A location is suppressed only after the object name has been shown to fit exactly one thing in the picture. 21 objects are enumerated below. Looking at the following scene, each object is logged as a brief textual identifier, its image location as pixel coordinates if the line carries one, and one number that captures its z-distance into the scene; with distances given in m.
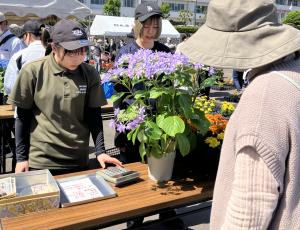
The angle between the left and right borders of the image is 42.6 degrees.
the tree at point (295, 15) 31.59
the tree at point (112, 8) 46.38
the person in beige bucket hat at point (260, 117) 0.99
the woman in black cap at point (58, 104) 2.07
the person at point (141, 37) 2.76
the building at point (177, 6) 57.94
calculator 1.88
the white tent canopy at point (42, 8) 7.73
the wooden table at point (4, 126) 3.80
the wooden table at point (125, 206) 1.49
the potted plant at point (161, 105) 1.74
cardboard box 1.53
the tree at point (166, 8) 50.04
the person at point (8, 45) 5.54
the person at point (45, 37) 3.98
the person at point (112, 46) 18.46
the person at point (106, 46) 18.84
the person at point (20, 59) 3.95
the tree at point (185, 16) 54.12
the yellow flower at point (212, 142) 1.96
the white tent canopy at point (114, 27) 17.89
